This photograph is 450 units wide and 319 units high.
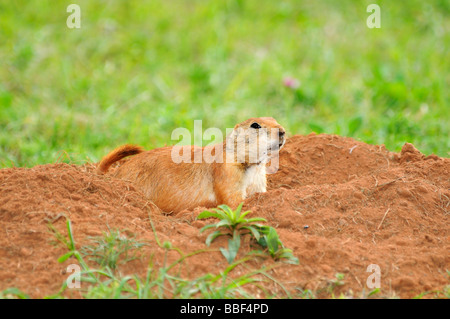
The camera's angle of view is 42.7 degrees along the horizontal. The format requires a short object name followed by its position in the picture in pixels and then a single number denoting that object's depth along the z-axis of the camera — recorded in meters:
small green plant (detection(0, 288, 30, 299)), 2.92
